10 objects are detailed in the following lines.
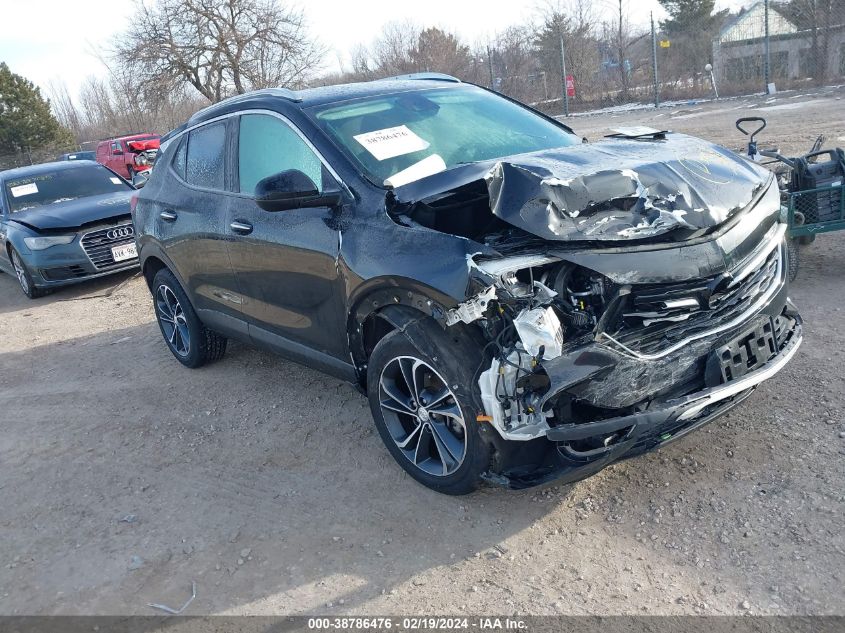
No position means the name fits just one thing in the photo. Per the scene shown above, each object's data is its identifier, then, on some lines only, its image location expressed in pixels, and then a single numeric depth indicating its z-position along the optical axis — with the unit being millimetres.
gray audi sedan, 9164
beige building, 21891
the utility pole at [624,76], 27520
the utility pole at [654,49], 22325
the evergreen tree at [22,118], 38719
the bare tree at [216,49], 30188
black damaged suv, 3014
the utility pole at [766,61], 20269
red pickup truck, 21688
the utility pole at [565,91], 24636
